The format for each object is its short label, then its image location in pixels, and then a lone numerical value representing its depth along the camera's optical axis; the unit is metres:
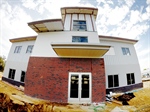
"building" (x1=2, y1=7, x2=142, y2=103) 6.78
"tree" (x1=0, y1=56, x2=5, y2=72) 19.45
